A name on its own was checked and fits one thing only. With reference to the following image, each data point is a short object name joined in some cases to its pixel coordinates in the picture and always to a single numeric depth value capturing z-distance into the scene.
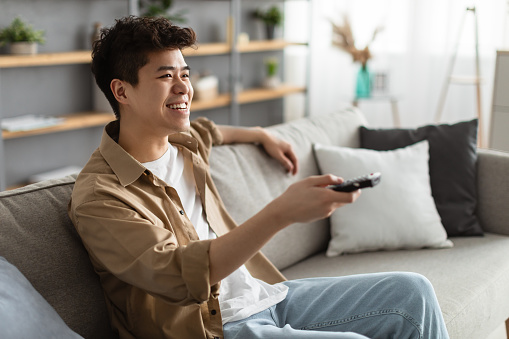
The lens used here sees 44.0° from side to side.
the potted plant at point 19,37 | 3.37
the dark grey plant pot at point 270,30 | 5.14
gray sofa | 1.48
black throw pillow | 2.46
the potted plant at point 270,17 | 5.07
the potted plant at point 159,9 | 4.09
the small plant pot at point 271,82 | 5.18
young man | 1.28
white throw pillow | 2.29
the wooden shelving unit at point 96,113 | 3.37
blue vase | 4.74
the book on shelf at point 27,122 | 3.37
